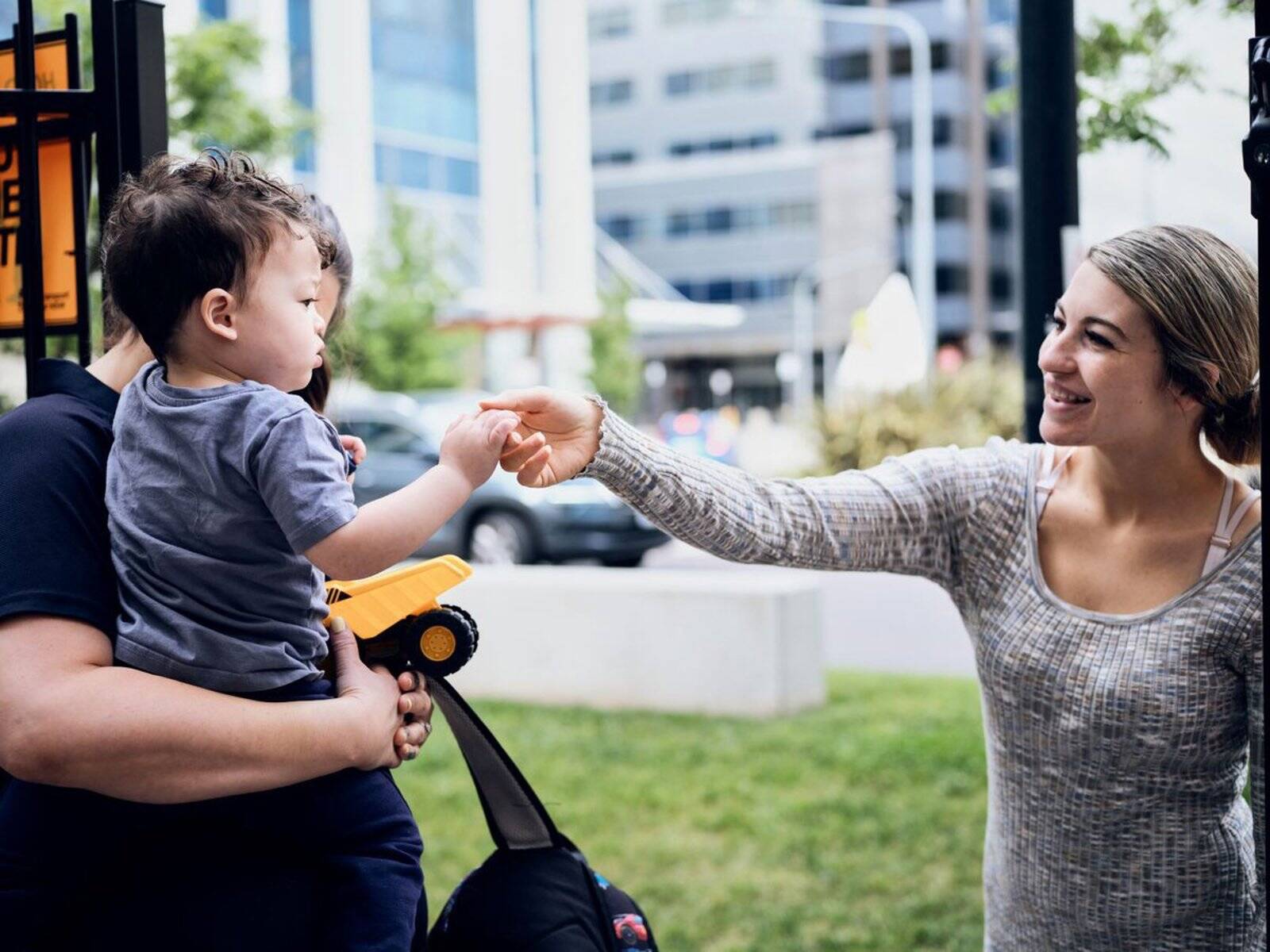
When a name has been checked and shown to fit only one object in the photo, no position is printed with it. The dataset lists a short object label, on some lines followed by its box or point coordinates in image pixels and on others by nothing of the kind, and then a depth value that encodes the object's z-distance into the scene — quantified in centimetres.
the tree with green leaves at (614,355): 4094
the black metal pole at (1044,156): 349
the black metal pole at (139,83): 215
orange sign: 230
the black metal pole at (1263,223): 136
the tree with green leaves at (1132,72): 379
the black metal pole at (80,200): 222
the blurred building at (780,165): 6306
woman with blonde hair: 210
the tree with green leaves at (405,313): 2852
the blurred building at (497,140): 3894
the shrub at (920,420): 1767
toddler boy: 156
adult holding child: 151
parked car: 1438
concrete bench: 711
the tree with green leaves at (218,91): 801
